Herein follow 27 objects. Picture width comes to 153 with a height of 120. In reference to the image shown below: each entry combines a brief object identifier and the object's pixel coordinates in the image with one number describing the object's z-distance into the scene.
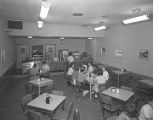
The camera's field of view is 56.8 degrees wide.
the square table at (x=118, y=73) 7.35
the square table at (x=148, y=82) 5.53
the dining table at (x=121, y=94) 4.25
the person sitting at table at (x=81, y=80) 6.34
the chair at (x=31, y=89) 5.86
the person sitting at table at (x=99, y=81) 5.84
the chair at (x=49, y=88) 5.78
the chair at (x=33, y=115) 3.16
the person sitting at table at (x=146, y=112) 3.31
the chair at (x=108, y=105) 4.13
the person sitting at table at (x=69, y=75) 7.05
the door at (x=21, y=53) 11.97
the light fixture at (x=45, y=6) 2.97
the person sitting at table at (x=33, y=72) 7.70
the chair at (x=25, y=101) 3.86
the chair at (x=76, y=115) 3.14
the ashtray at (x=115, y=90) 4.67
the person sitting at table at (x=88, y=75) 6.34
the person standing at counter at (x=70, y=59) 11.37
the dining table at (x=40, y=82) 5.64
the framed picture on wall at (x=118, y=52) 8.22
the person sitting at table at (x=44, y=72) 7.76
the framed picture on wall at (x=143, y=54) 6.47
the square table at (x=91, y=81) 5.83
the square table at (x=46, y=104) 3.55
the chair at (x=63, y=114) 3.69
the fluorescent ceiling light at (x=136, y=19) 4.31
